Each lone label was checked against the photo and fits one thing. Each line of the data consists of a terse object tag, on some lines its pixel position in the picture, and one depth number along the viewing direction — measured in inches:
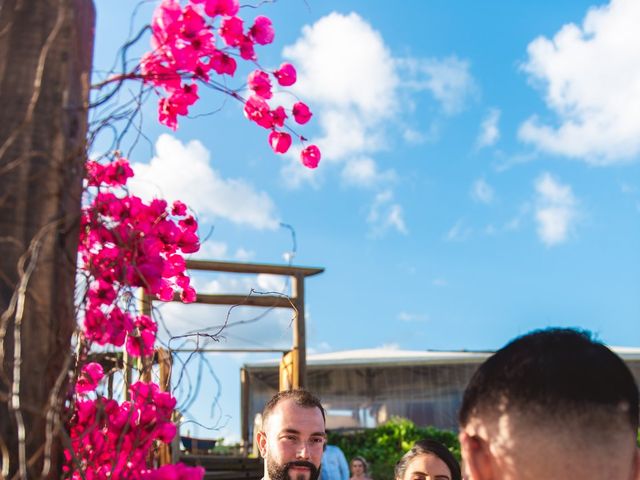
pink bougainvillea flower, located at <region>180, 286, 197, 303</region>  96.6
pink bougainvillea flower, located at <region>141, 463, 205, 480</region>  64.9
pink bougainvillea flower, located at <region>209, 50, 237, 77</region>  78.9
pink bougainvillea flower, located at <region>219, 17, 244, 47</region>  80.7
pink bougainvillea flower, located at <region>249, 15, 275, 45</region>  84.2
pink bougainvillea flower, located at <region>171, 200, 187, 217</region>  91.0
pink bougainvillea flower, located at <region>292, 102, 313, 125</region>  93.5
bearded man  134.8
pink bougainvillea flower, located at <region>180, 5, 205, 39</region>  74.8
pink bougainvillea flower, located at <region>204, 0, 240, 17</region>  78.0
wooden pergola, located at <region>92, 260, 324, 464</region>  358.9
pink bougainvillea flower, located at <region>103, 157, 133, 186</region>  74.4
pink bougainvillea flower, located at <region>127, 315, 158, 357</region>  78.5
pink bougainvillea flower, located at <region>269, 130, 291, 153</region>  92.3
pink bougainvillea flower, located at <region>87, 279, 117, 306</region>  68.6
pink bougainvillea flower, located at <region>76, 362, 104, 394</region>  73.6
